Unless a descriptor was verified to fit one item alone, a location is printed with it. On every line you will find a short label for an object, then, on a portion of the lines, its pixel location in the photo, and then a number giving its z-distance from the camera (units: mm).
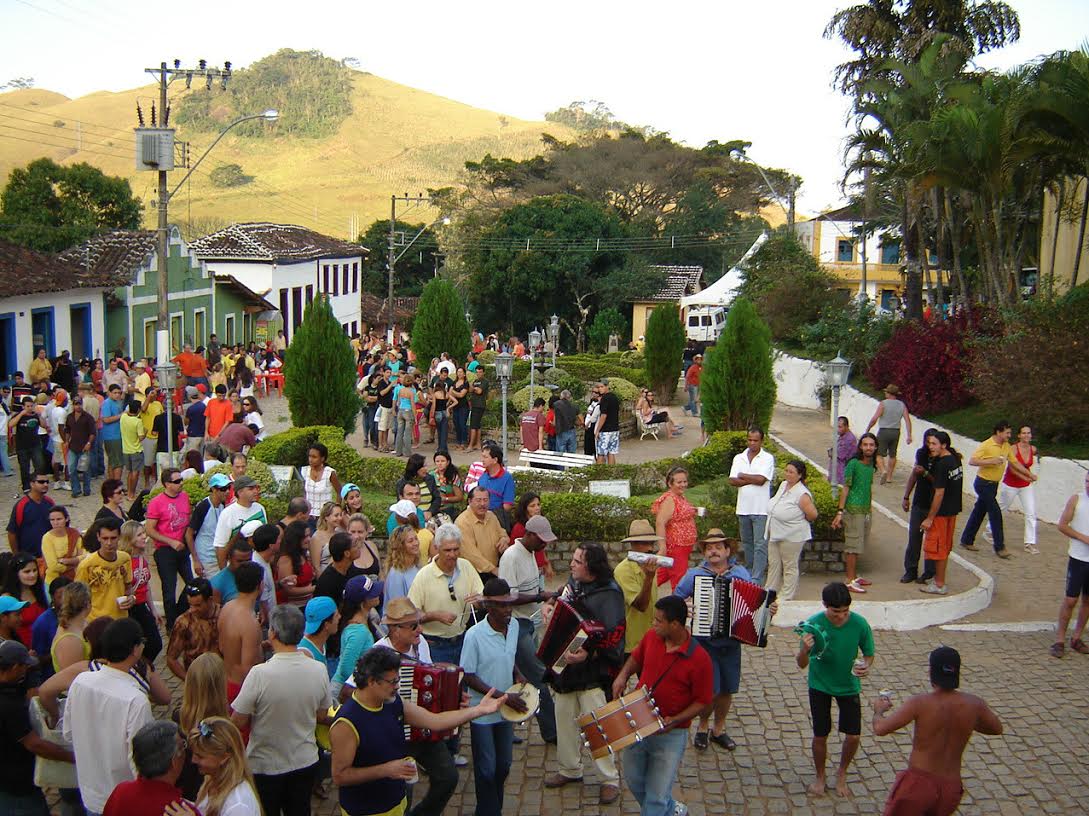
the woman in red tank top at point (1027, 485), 12570
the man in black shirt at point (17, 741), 5480
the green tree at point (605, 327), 45281
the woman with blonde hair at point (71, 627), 6035
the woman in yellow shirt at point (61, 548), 8312
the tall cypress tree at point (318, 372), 17234
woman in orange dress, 9609
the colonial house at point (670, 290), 49000
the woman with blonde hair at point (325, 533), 8539
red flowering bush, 19078
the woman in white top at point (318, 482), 11352
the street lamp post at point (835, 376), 13578
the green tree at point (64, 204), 43781
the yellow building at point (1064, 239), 23188
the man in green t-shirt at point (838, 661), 6625
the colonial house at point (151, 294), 28828
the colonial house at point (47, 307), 23750
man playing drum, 5949
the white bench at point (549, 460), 16500
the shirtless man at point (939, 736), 5426
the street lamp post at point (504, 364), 17141
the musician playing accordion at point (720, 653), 7219
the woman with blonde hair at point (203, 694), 5309
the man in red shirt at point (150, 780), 4492
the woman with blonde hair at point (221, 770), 4633
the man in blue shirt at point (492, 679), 6195
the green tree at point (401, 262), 63188
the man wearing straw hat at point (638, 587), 7340
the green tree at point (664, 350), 28250
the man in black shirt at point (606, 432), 17109
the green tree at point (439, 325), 25797
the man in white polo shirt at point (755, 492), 10695
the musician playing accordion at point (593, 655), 6762
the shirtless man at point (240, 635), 6387
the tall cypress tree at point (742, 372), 16453
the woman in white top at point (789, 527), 9842
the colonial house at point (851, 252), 52500
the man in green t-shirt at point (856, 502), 11047
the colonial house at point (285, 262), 39031
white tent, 41719
